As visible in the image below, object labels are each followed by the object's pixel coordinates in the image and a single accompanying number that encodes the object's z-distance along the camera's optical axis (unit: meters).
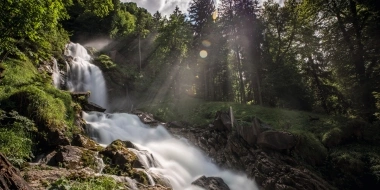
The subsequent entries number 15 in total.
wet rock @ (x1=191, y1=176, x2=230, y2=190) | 11.65
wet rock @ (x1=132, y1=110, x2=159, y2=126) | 21.67
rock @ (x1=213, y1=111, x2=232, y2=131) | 18.53
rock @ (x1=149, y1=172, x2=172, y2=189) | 10.22
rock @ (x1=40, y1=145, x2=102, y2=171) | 9.07
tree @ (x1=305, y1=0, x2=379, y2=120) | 18.72
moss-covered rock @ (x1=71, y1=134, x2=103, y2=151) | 11.28
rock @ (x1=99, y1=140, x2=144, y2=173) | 10.25
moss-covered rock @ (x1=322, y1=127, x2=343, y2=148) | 15.30
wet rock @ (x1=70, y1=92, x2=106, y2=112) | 16.72
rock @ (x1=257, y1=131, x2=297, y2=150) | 14.55
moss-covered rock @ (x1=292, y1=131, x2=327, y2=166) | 14.15
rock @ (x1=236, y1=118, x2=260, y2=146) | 16.08
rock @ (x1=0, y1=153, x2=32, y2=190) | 4.75
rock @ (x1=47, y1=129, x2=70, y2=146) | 10.17
